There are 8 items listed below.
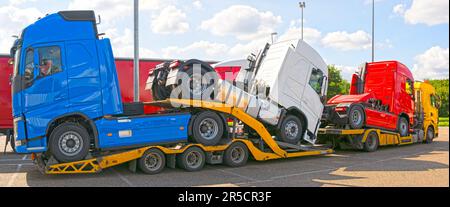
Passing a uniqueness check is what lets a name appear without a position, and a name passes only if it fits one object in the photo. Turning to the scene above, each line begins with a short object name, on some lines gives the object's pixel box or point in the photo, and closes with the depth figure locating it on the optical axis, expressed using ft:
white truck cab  34.14
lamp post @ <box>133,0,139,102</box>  40.86
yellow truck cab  52.54
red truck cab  42.45
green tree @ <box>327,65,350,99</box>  132.46
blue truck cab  25.91
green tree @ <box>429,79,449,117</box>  140.56
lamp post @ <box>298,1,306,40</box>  119.55
